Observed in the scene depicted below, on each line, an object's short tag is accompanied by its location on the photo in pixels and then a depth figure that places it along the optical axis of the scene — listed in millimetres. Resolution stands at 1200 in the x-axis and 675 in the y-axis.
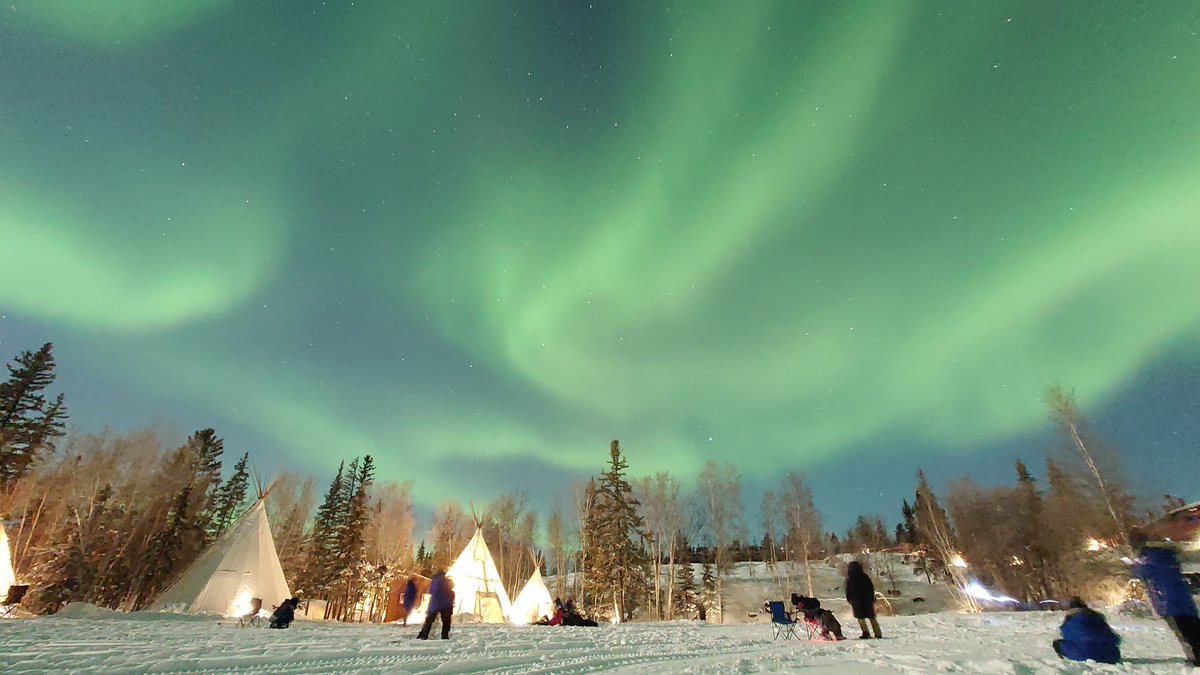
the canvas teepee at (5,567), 18016
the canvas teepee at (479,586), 25828
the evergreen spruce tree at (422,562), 48391
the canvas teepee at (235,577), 18672
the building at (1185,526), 24972
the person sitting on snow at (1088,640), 5895
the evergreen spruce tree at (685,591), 40625
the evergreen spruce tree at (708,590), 43781
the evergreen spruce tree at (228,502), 40250
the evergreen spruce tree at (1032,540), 38031
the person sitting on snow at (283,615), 13184
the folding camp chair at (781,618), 11378
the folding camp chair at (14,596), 13750
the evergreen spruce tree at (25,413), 30641
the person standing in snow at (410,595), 13547
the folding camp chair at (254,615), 15230
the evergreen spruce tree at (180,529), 29703
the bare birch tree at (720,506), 41562
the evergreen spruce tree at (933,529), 36750
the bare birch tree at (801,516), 42656
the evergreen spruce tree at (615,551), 34219
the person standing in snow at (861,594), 10094
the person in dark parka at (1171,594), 5789
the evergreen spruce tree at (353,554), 37031
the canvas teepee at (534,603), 27766
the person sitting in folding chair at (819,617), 10055
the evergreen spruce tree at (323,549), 37681
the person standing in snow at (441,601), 9758
